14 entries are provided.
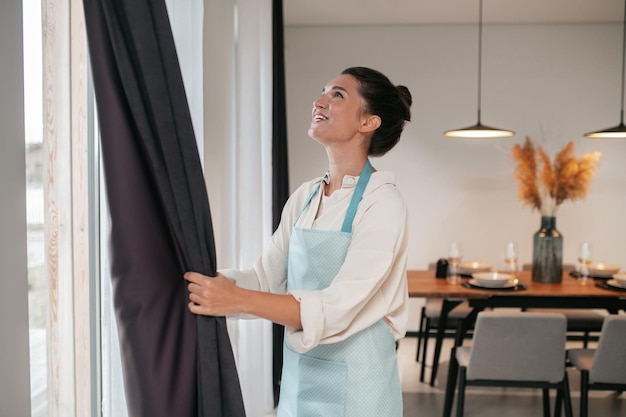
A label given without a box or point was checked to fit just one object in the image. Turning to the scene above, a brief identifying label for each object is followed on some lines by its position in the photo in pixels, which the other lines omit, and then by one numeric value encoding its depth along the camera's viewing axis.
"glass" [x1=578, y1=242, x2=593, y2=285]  3.48
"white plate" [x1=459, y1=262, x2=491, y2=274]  3.72
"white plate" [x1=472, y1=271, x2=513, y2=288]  3.14
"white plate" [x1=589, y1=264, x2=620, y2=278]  3.63
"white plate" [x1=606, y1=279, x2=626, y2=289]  3.20
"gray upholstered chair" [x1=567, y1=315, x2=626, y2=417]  2.64
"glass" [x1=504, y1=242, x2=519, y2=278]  3.41
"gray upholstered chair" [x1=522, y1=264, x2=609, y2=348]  3.68
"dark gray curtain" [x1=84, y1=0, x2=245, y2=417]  0.91
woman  1.15
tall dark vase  3.36
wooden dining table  3.05
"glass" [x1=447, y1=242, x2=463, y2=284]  3.39
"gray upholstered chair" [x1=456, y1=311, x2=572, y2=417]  2.59
